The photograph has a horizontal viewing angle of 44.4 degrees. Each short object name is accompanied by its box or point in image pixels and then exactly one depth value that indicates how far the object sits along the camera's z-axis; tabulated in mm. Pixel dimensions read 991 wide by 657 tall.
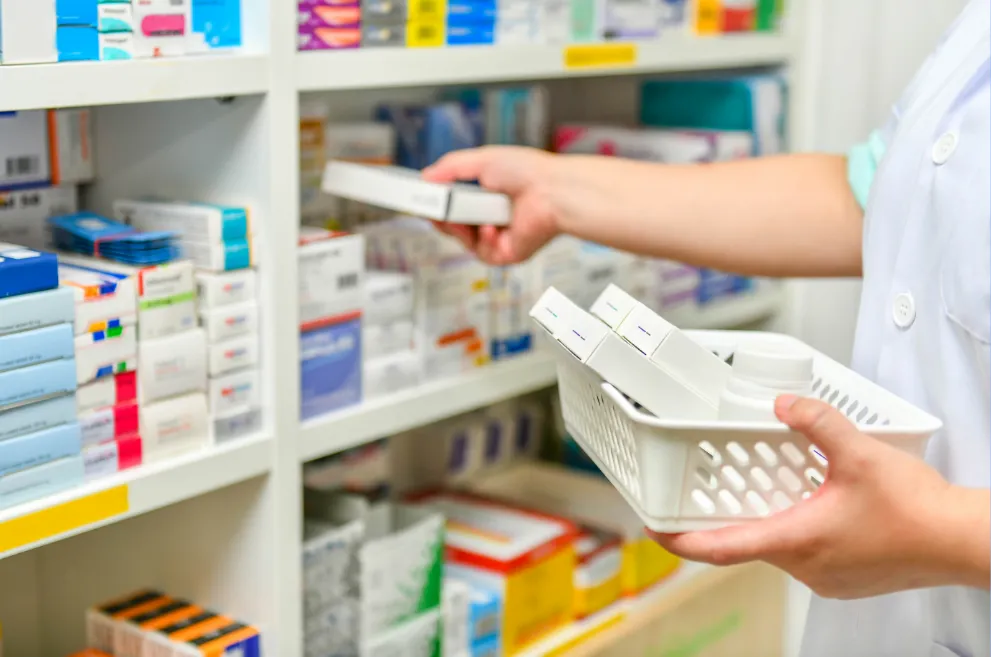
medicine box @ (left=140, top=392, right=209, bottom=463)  1108
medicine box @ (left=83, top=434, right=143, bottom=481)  1056
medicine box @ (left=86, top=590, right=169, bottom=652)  1221
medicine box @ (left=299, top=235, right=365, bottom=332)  1249
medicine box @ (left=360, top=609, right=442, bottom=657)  1393
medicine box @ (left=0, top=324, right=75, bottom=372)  970
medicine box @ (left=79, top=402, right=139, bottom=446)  1053
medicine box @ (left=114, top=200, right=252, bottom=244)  1139
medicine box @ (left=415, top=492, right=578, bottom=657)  1561
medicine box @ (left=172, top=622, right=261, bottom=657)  1170
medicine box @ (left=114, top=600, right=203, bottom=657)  1198
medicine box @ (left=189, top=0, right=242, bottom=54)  1104
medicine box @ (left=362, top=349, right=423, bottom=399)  1360
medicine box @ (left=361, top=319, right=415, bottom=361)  1358
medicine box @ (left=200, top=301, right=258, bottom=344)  1148
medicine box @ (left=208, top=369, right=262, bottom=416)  1162
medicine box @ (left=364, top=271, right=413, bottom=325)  1354
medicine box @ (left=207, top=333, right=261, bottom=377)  1156
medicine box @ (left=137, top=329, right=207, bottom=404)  1097
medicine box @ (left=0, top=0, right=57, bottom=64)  932
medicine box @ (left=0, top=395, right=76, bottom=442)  986
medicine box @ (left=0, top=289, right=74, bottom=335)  965
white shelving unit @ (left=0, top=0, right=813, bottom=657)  1052
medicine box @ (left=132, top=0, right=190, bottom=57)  1051
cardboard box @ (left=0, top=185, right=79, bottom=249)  1222
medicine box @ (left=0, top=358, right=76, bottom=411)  974
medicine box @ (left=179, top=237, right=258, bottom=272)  1145
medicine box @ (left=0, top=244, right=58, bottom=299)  966
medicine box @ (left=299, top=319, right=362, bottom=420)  1264
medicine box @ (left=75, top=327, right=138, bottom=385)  1037
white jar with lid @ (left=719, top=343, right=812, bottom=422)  806
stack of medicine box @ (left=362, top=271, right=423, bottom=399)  1357
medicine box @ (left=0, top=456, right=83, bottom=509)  988
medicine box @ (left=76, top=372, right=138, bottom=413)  1049
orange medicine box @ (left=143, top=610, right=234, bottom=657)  1185
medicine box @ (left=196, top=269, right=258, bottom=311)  1145
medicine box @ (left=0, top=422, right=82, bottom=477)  984
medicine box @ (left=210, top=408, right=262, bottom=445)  1167
